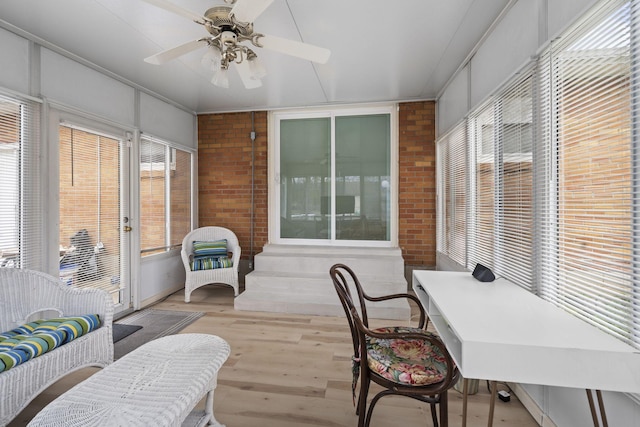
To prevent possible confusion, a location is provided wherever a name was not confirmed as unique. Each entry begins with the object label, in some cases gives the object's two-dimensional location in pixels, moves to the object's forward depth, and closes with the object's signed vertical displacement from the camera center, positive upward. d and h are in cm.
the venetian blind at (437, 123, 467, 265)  315 +18
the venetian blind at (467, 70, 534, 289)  191 +20
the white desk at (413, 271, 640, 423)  100 -47
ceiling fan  154 +99
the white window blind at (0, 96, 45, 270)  238 +19
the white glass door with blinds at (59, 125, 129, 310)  291 -3
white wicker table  117 -79
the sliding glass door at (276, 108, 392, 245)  445 +50
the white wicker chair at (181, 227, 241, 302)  391 -74
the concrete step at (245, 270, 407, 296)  367 -90
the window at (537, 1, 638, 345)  121 +18
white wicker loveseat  177 -70
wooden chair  137 -75
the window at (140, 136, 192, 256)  388 +20
